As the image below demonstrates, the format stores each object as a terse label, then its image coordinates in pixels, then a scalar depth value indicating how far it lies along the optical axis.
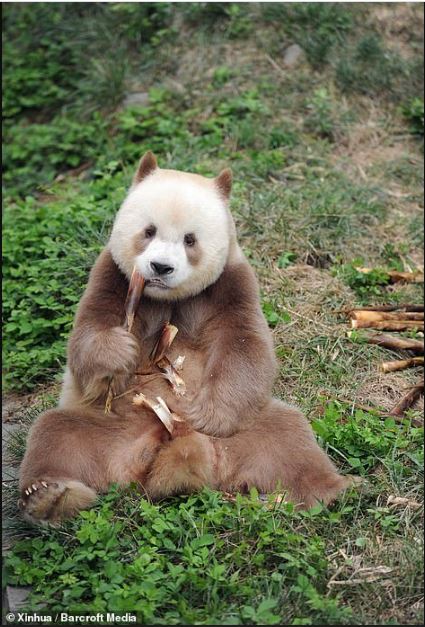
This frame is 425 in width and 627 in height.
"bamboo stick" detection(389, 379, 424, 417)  11.28
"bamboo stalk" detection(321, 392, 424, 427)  10.98
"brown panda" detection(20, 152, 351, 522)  9.25
